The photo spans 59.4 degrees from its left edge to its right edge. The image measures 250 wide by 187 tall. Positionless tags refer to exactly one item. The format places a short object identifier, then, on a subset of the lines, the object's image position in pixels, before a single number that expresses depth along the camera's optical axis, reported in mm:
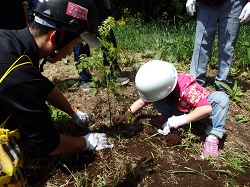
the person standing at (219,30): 2480
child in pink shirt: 1917
